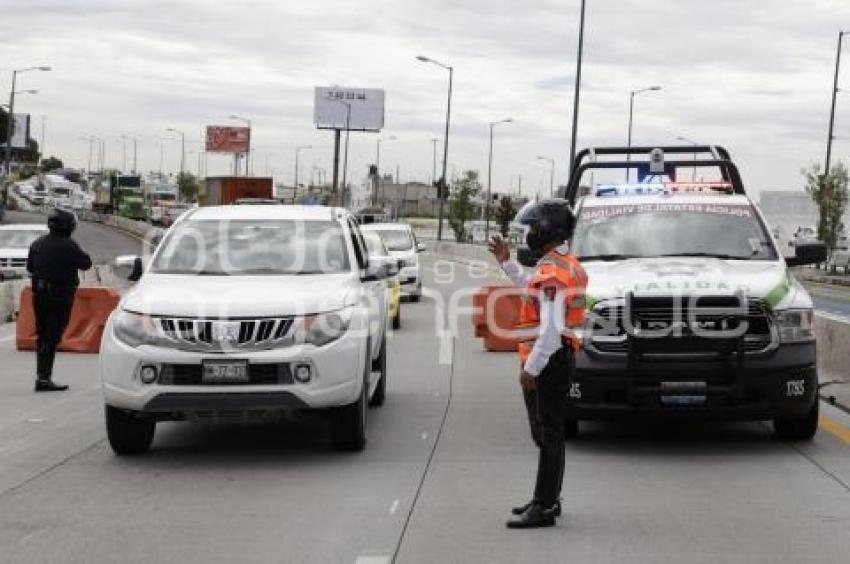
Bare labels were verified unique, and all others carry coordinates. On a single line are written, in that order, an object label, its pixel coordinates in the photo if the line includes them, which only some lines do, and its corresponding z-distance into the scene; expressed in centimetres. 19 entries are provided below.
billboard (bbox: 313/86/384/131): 9650
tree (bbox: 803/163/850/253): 5778
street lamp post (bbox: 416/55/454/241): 6275
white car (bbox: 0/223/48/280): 2670
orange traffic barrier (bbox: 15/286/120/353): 1667
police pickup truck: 862
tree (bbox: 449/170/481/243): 8419
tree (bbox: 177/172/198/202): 15062
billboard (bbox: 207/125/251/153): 12950
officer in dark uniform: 1257
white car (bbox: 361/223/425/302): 2586
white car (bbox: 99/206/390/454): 836
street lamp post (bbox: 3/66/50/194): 7112
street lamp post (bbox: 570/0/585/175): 3781
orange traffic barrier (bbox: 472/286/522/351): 1717
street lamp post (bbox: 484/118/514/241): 8814
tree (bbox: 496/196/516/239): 8231
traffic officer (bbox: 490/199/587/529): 670
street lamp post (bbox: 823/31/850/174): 5219
